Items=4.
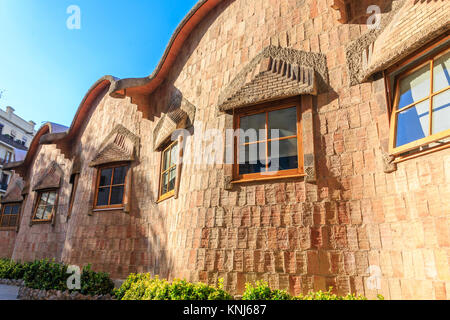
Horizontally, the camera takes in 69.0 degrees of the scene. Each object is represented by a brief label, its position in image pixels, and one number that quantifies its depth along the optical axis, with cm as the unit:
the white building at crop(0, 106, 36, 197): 2556
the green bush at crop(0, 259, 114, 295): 641
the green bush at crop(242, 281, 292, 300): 381
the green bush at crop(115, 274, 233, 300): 407
